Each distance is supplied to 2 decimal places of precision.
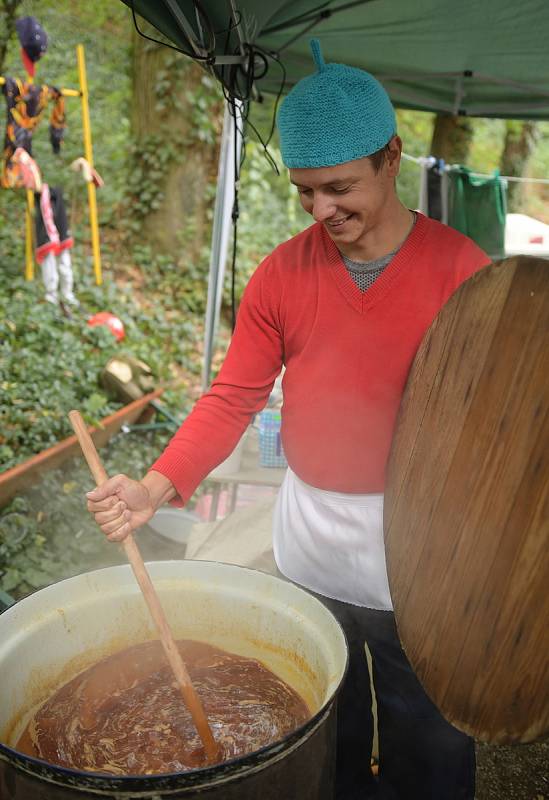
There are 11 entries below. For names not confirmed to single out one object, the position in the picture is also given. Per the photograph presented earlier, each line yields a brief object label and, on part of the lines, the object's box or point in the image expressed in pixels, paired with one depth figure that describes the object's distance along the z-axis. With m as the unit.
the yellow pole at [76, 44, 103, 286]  8.09
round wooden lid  1.46
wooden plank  4.88
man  1.82
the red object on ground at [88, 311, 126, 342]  7.87
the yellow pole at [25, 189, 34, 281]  8.21
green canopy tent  2.85
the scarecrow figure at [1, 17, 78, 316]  7.43
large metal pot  1.42
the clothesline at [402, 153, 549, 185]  6.89
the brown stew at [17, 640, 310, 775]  1.73
